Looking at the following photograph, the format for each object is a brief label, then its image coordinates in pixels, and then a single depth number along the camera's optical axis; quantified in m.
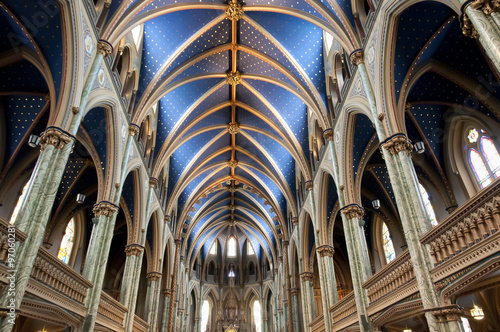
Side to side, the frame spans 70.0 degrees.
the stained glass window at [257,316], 36.81
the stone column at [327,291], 14.81
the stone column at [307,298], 19.31
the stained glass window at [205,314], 36.07
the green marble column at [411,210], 7.24
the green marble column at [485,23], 5.71
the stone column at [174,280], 22.02
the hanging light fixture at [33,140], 10.77
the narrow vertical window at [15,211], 14.15
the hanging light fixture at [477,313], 9.37
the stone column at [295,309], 22.27
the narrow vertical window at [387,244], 18.25
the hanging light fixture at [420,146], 11.40
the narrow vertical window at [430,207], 14.39
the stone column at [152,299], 18.23
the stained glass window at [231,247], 39.72
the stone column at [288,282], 22.93
